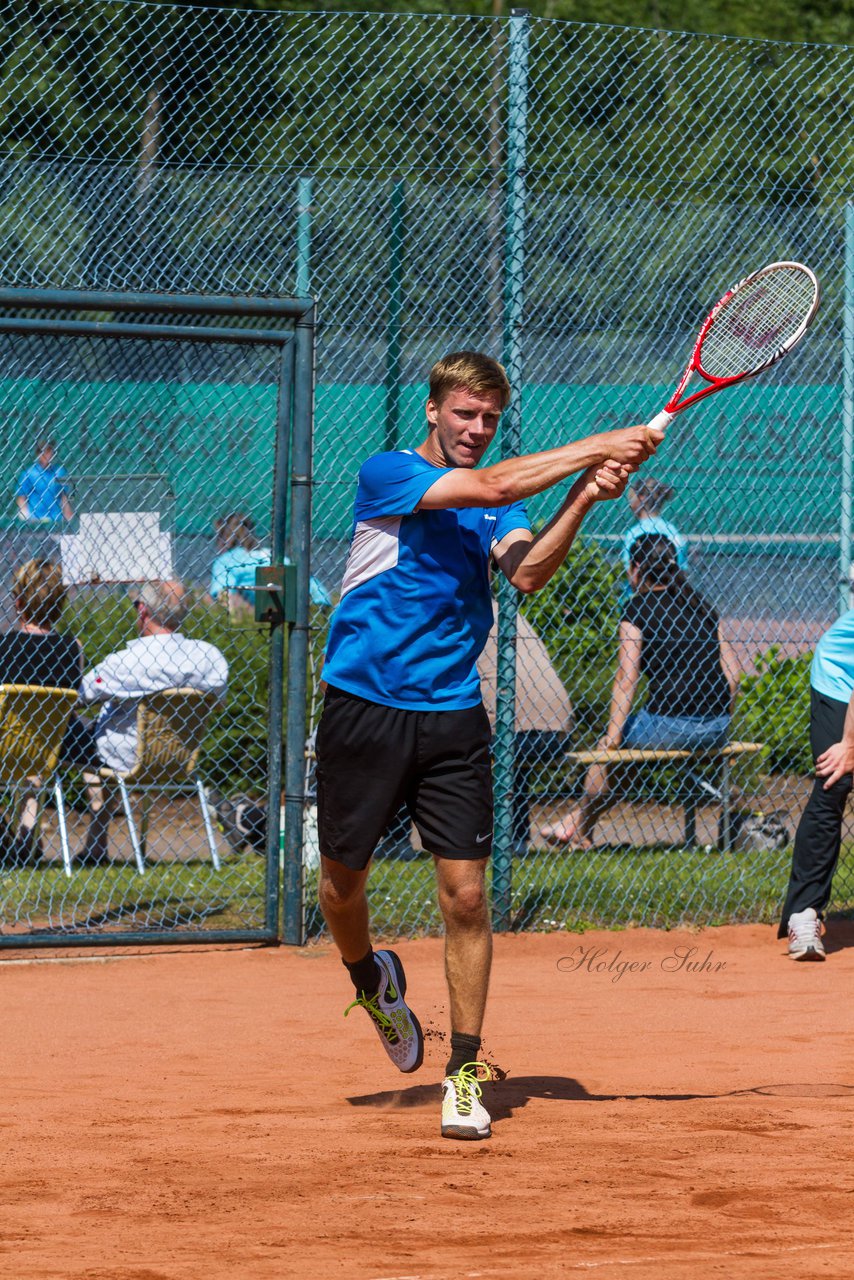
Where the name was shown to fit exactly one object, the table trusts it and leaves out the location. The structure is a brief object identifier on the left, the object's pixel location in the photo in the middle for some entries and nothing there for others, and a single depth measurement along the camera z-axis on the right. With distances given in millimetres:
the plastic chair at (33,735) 14773
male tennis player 8883
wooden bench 15523
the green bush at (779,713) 17828
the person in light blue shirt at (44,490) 14445
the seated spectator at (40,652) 15586
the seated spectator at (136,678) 15758
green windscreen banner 14805
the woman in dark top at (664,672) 15734
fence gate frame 12977
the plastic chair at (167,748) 15650
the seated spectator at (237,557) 15914
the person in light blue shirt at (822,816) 13594
